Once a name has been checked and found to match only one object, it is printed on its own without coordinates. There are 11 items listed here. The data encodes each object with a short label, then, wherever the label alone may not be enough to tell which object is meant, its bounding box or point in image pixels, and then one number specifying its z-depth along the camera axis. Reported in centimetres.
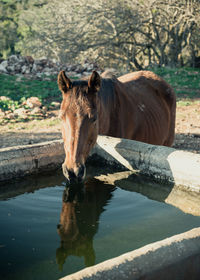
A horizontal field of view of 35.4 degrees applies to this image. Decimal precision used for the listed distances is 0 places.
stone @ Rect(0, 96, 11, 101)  966
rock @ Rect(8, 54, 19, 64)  1529
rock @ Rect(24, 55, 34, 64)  1542
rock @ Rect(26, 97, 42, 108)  924
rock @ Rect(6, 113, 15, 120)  841
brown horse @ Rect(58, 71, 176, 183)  262
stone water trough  145
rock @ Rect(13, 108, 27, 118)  862
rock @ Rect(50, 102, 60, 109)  969
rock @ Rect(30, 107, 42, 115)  886
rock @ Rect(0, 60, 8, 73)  1462
